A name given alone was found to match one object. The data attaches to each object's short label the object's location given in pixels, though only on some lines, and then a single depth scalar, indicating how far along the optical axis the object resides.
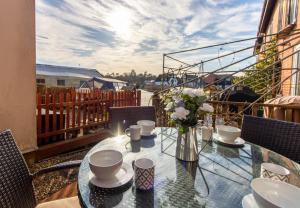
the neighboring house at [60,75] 18.69
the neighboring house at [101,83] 15.48
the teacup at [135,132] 1.62
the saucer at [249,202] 0.80
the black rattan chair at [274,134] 1.61
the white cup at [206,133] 1.68
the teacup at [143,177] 0.92
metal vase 1.29
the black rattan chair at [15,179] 1.04
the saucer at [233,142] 1.59
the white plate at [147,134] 1.78
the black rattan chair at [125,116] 2.24
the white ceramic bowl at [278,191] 0.80
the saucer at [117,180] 0.95
